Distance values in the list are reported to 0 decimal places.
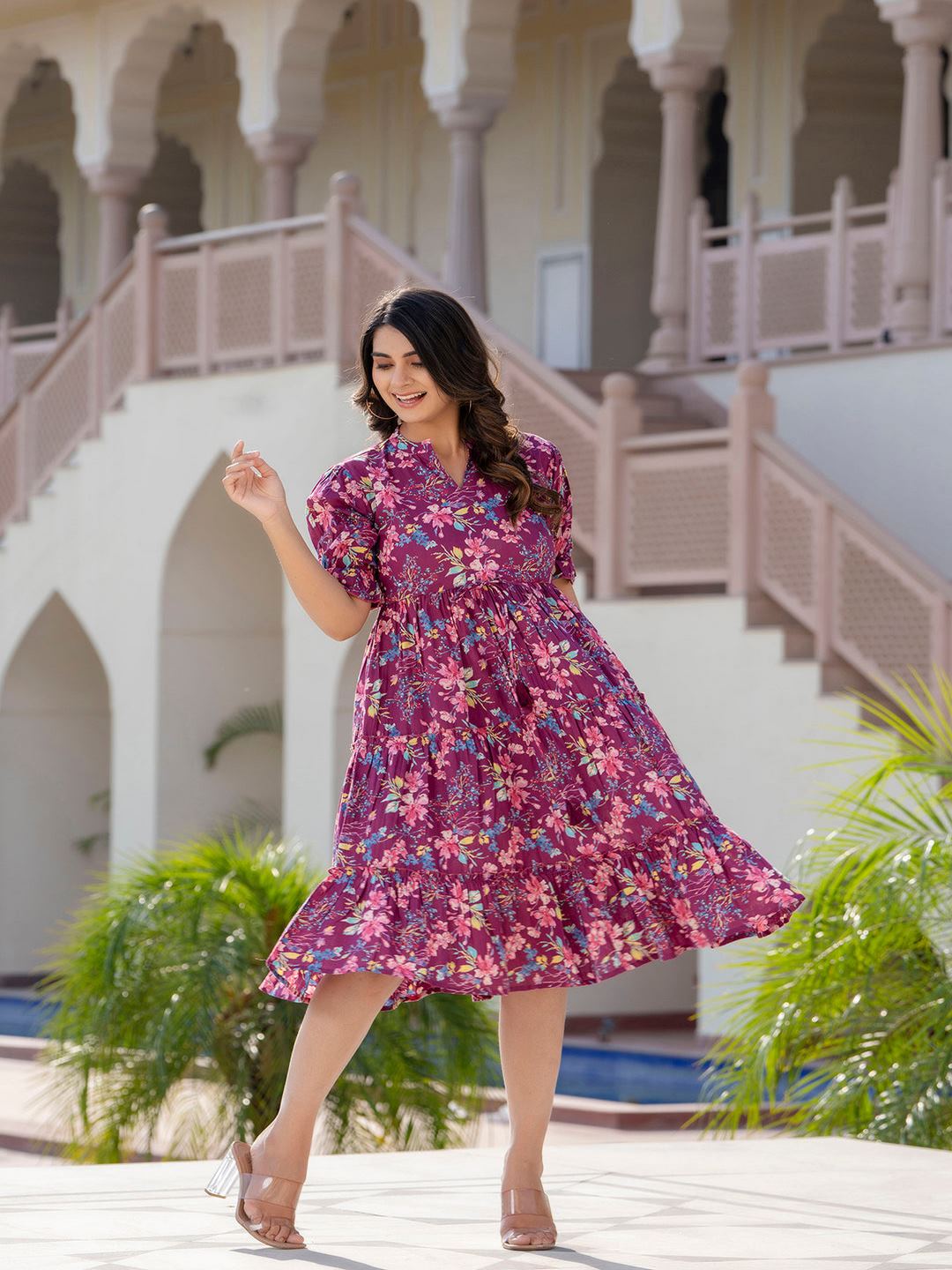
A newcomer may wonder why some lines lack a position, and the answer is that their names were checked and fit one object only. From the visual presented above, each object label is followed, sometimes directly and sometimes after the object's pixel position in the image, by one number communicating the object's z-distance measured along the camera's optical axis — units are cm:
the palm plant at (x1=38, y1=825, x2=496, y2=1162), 1304
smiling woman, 663
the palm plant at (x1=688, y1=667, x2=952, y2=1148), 1045
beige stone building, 1976
